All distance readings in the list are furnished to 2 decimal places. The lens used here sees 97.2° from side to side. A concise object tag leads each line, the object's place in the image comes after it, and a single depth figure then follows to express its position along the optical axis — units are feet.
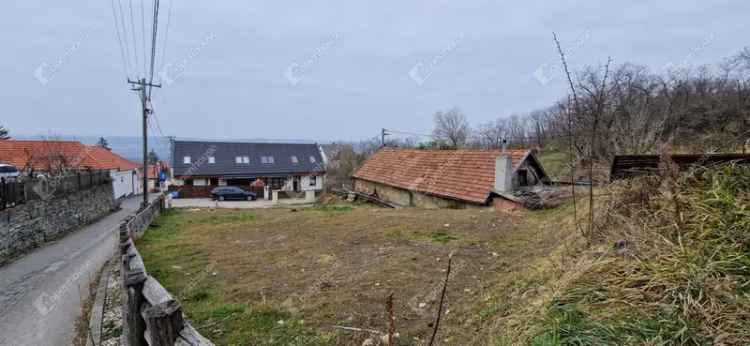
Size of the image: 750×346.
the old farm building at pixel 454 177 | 36.70
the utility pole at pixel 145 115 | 48.60
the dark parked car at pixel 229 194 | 89.97
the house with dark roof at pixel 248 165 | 99.36
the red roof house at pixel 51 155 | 60.56
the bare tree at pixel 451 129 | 128.26
